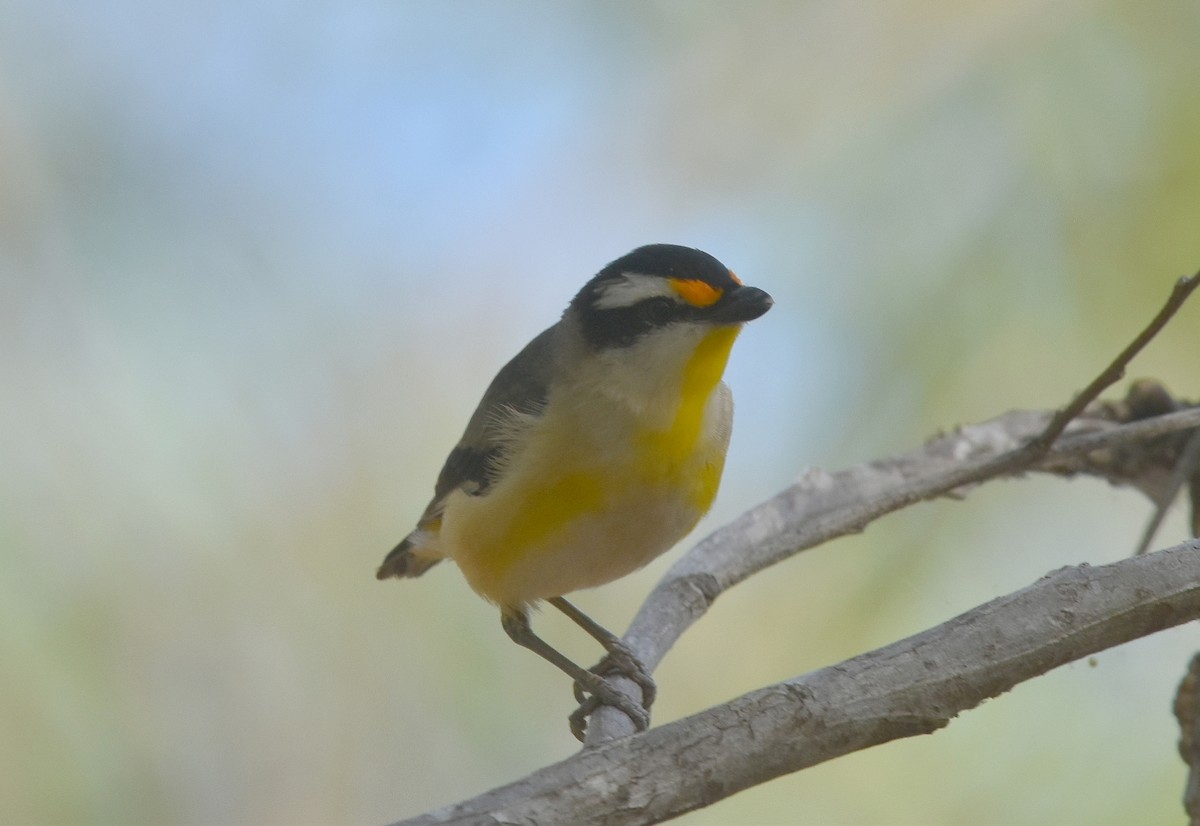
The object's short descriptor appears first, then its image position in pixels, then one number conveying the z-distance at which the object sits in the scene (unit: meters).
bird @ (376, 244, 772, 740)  6.36
